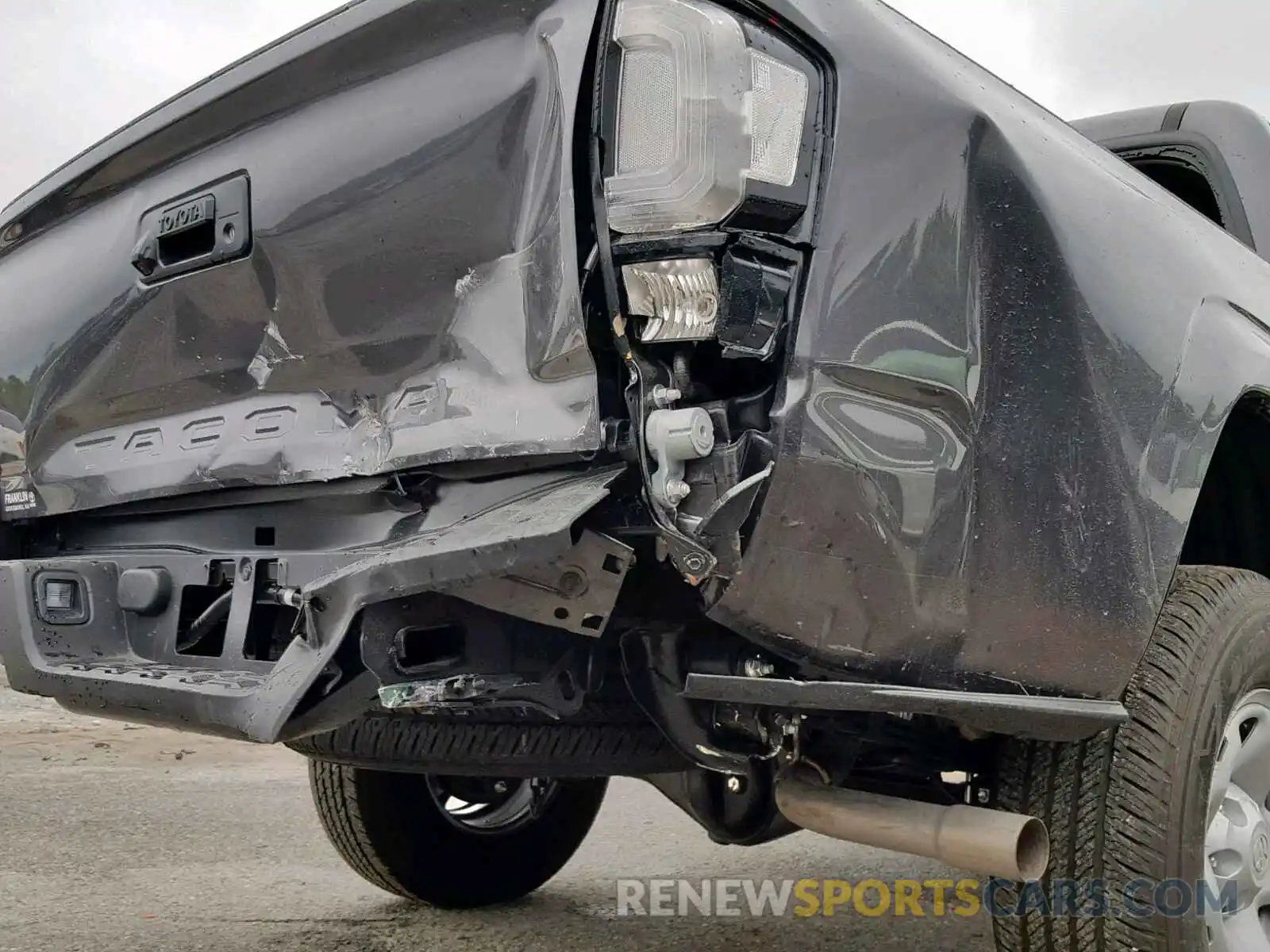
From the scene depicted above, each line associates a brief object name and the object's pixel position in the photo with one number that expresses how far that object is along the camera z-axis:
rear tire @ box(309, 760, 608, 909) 3.17
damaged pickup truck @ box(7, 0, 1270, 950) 1.53
